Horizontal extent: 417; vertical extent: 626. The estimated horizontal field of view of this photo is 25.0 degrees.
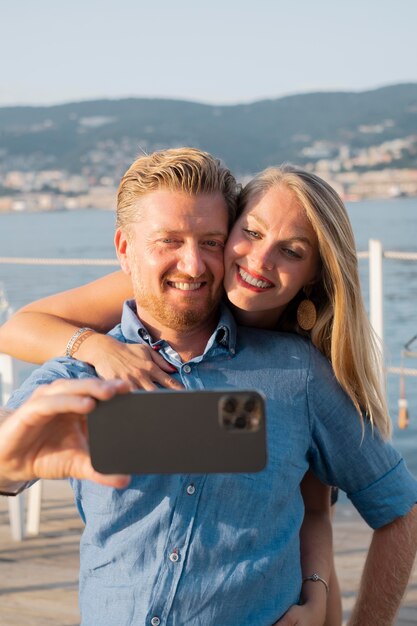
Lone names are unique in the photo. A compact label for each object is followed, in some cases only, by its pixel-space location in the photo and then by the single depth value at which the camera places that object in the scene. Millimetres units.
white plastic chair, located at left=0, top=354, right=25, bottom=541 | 3225
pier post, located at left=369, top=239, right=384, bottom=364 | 3443
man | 1395
